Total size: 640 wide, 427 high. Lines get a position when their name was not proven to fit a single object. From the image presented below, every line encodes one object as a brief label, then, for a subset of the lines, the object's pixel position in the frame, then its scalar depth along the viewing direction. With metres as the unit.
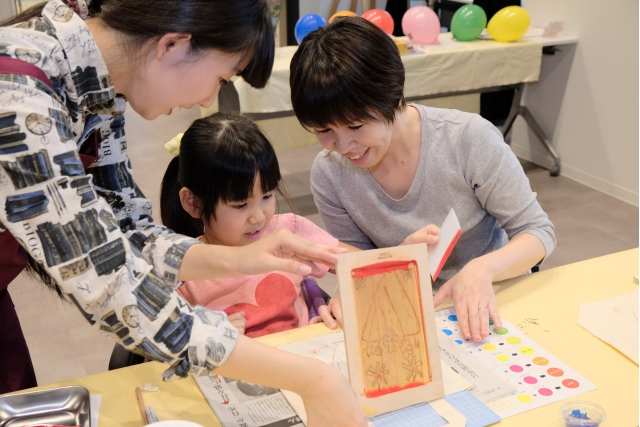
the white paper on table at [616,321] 1.20
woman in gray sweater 1.35
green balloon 3.71
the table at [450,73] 3.19
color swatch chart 1.06
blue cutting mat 1.02
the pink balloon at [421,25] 3.63
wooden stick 1.03
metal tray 1.01
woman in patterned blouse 0.76
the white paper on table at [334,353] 1.11
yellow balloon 3.69
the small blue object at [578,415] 0.98
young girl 1.45
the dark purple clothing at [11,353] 1.31
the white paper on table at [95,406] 1.04
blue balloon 3.52
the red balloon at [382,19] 3.63
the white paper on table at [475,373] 1.08
